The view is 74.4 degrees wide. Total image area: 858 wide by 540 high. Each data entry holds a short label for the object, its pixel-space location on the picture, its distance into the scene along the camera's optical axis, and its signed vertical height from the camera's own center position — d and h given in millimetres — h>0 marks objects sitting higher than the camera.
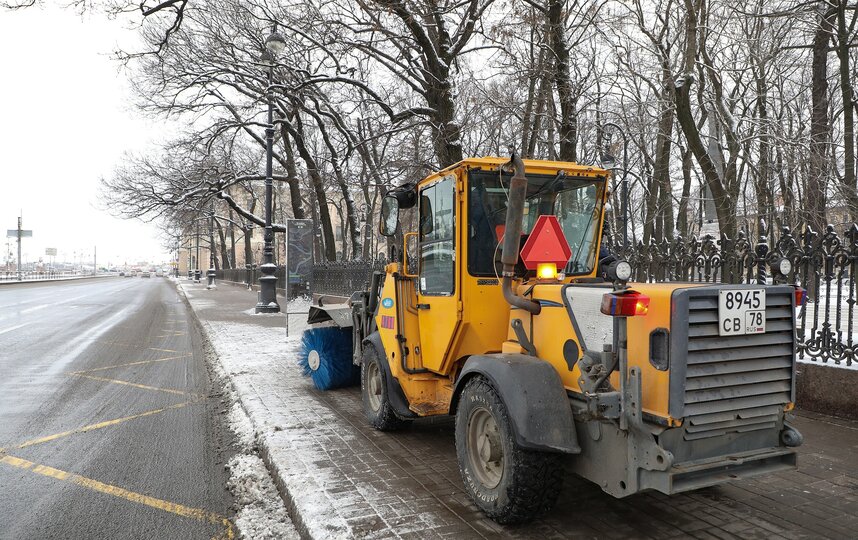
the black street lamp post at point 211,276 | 41275 -622
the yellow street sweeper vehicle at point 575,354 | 3010 -531
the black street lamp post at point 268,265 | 18300 +88
